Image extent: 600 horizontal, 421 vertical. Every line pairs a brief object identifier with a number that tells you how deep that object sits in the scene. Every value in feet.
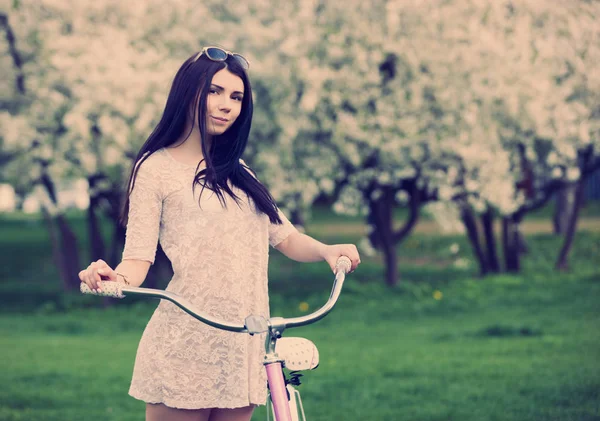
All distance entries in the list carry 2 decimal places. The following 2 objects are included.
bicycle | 8.59
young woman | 9.96
